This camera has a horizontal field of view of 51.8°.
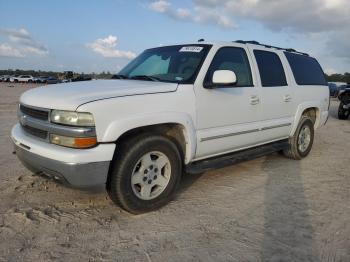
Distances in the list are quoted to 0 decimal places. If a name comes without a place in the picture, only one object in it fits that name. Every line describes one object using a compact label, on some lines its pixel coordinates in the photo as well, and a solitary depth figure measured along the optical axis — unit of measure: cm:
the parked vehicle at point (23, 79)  6015
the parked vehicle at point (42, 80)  5927
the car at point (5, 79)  6253
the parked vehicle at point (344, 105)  1431
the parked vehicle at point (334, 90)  3740
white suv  331
